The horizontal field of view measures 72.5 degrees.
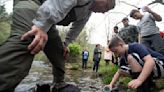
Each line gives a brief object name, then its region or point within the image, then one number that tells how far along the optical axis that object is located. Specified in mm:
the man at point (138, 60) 1395
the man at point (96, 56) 5663
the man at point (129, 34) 2496
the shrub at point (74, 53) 8219
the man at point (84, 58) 7019
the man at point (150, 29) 2149
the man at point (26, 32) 702
